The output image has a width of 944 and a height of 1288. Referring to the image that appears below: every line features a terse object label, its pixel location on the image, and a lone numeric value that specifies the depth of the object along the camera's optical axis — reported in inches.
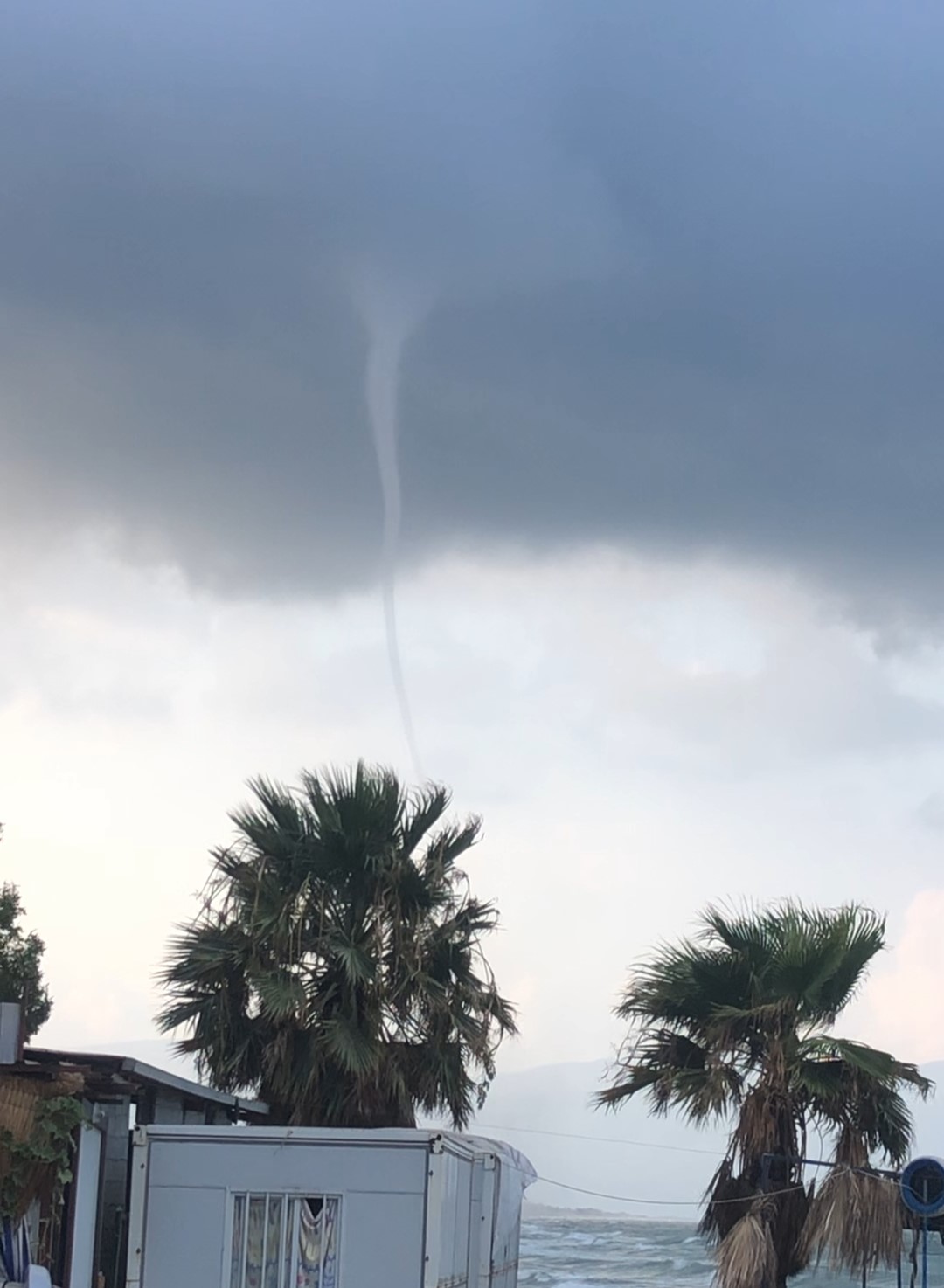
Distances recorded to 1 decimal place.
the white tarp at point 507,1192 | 790.5
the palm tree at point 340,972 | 818.2
